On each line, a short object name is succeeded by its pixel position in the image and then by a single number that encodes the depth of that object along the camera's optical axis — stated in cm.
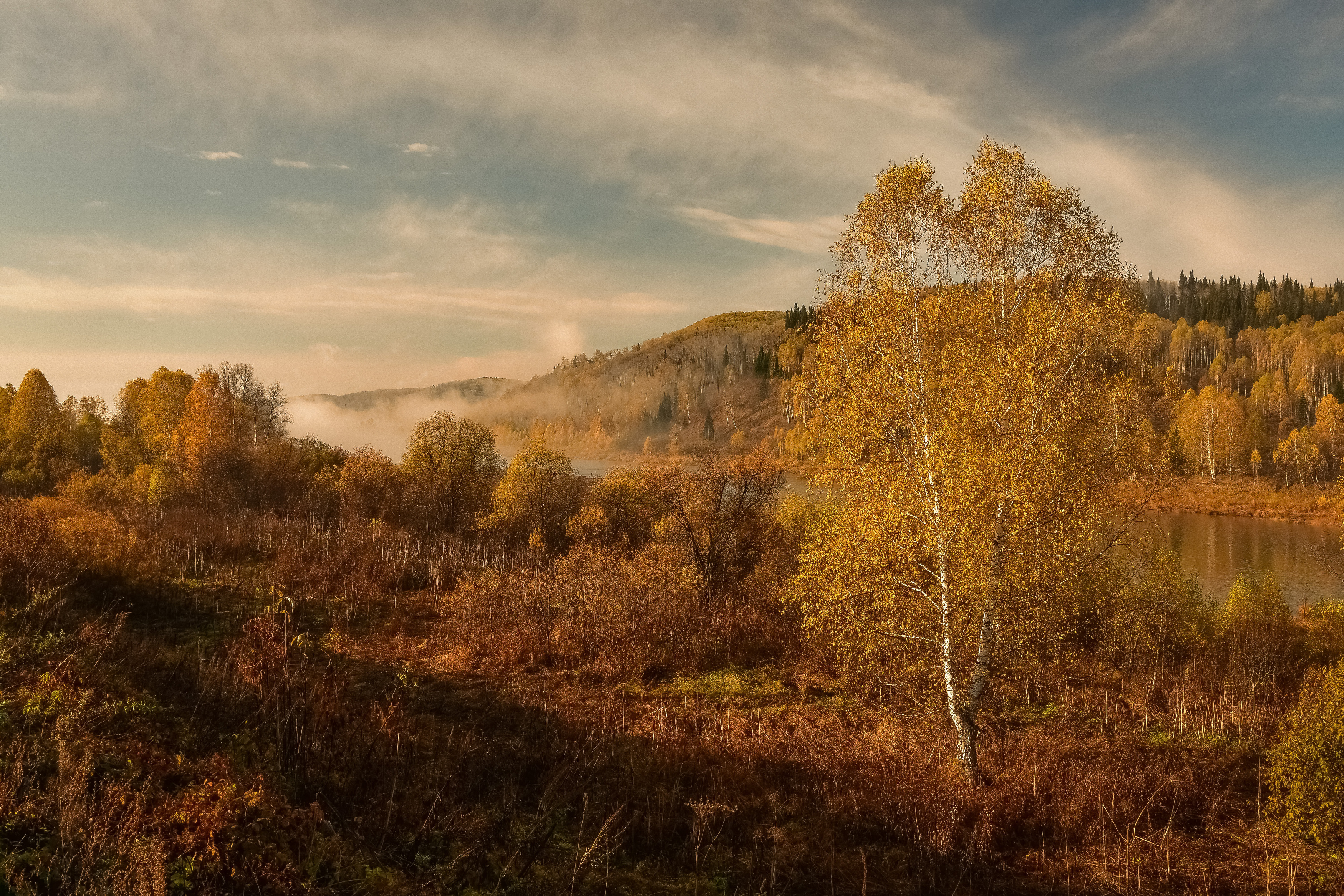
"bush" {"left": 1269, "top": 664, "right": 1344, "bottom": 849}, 991
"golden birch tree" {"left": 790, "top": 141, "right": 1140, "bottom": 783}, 1268
